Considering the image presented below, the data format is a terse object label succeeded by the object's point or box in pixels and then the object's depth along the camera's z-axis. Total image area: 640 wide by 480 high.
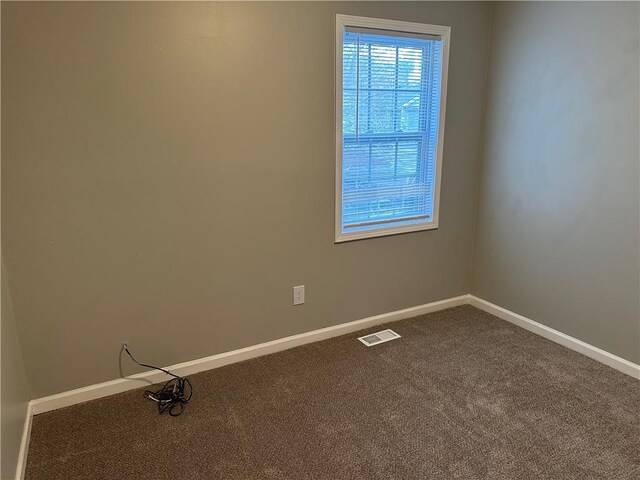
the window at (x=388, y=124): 2.48
